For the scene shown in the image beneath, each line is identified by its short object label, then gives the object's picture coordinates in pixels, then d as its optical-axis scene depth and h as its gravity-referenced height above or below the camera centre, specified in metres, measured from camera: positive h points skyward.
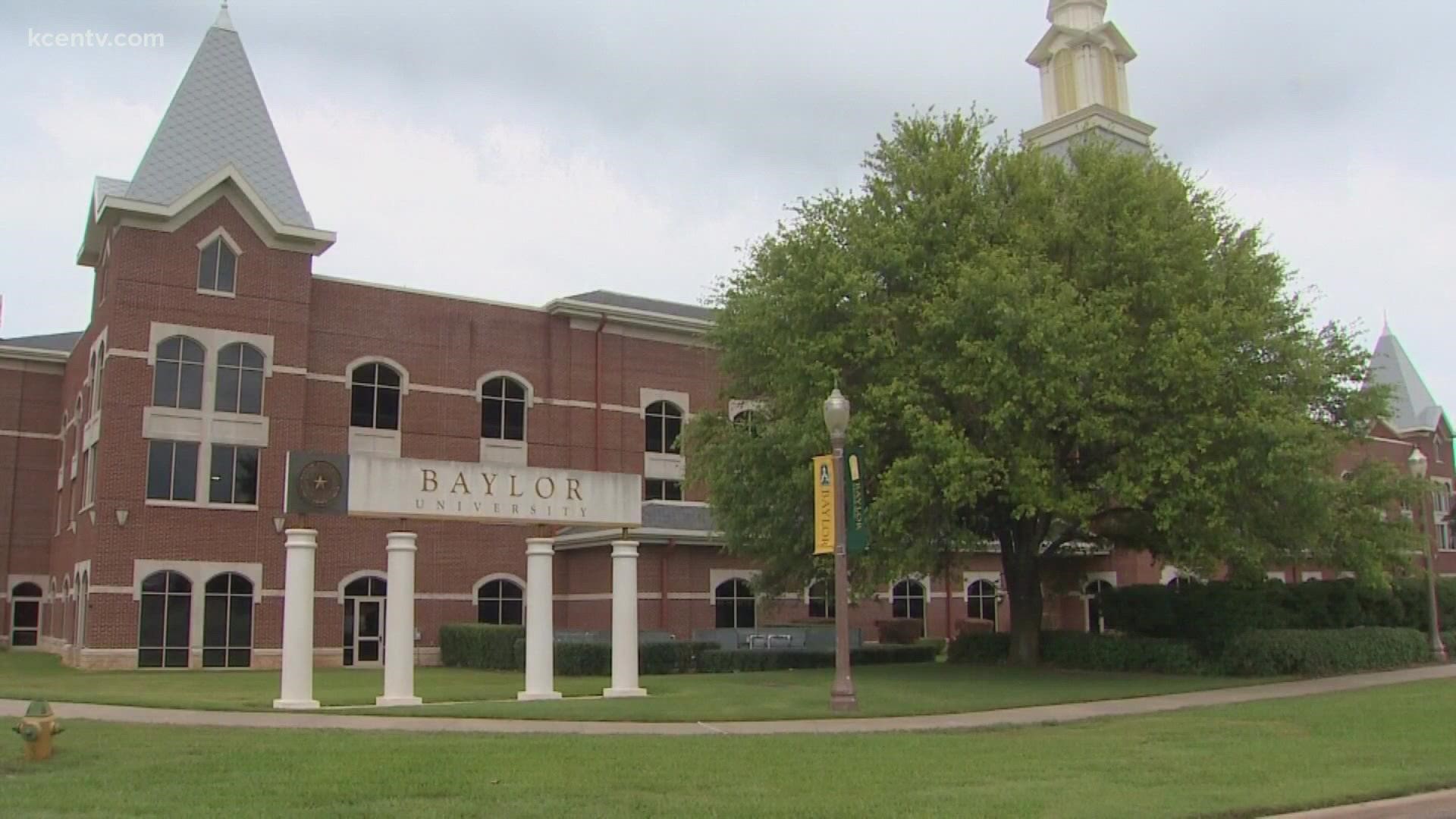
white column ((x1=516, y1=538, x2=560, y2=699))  20.36 -0.16
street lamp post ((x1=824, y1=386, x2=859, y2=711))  17.94 +0.38
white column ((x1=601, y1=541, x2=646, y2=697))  21.02 -0.14
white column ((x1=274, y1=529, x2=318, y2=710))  18.48 +0.06
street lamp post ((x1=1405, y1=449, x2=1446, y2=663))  27.19 +0.60
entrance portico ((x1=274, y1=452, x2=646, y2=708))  18.66 +1.62
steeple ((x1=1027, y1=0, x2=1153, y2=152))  50.50 +21.07
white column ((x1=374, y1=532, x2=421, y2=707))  18.89 -0.13
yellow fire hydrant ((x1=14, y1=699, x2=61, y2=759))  11.48 -0.97
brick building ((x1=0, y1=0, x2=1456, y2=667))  34.12 +5.80
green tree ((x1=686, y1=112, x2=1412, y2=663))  22.25 +4.21
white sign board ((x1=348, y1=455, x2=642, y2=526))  19.42 +1.96
